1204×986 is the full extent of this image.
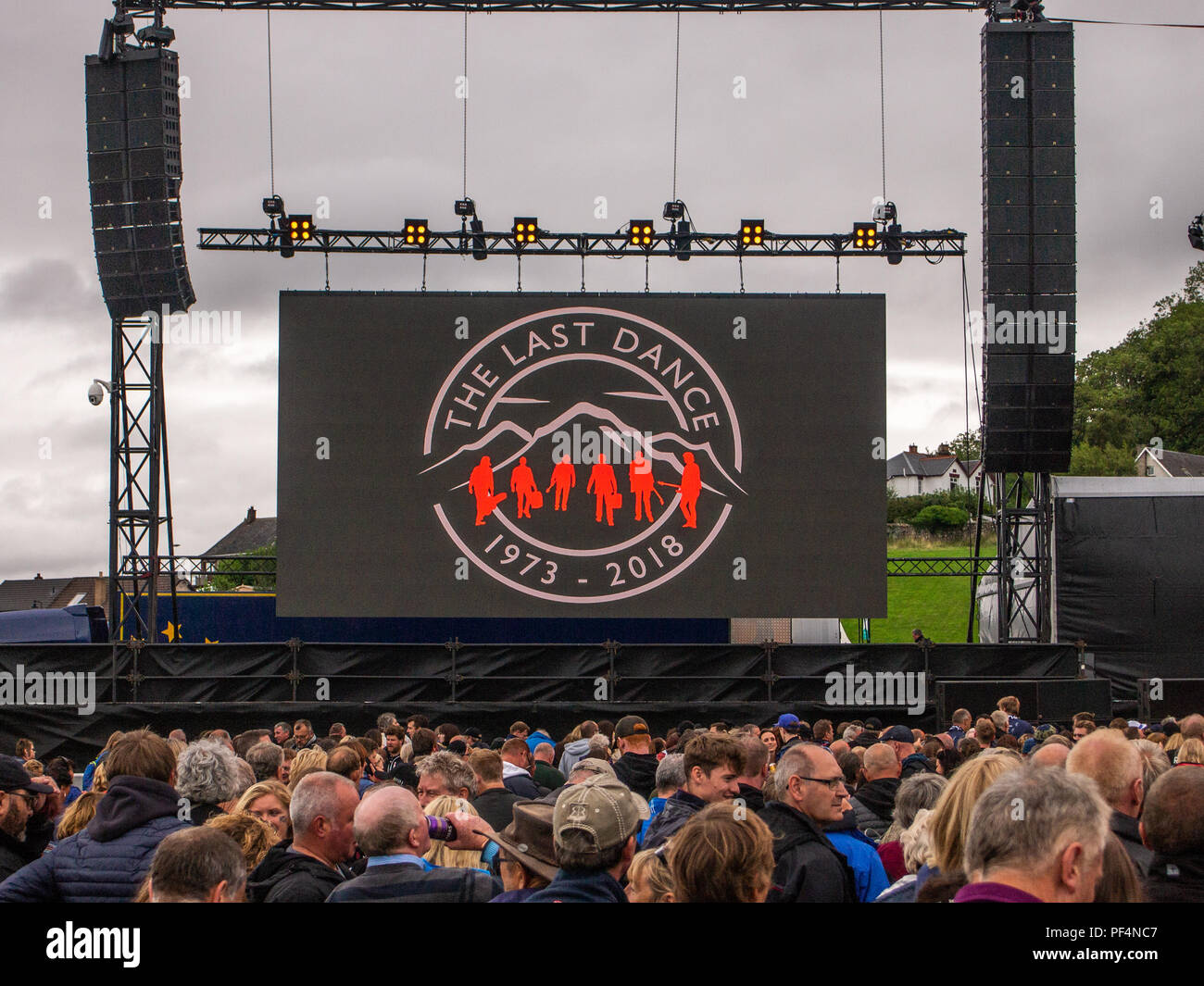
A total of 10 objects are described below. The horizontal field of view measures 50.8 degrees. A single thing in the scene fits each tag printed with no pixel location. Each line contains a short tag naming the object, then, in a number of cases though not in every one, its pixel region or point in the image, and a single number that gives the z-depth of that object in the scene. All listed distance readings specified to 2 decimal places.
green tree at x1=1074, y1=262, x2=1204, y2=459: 50.78
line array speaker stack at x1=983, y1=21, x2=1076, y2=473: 15.52
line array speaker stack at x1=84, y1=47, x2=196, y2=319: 15.75
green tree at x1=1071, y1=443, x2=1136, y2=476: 45.50
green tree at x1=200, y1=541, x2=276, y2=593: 41.03
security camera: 15.52
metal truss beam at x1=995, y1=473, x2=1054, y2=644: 16.14
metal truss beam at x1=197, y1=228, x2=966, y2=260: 16.97
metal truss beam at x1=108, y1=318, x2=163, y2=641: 15.95
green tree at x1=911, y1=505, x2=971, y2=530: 44.25
